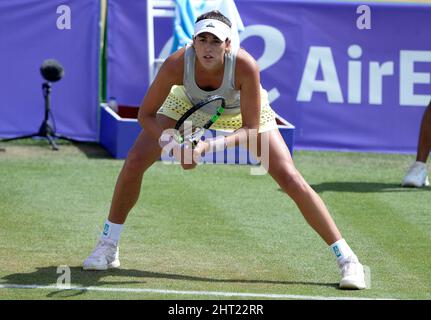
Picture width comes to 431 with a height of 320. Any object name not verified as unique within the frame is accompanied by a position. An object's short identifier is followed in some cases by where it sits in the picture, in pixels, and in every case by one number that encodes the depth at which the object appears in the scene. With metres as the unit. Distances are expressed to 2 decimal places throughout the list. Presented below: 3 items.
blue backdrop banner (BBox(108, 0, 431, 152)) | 13.14
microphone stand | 12.50
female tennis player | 6.94
